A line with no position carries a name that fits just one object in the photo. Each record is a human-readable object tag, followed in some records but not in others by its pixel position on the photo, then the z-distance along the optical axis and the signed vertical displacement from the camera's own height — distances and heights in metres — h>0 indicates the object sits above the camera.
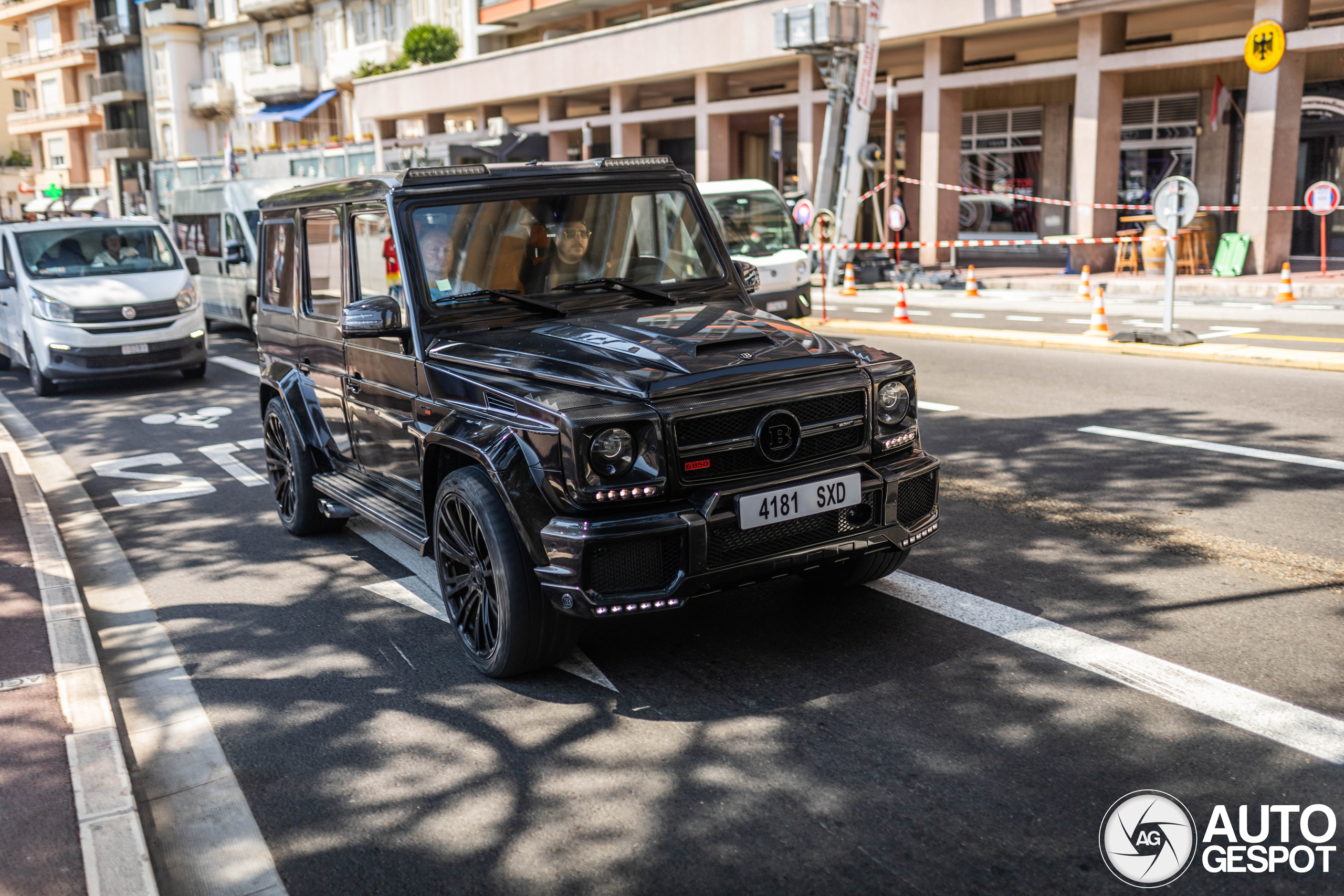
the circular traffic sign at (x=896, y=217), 22.70 +0.06
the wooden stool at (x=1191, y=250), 21.80 -0.66
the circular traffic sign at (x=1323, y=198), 18.25 +0.21
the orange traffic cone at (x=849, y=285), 21.72 -1.15
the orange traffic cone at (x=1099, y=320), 14.13 -1.23
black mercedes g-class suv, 4.12 -0.68
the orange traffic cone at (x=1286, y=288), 17.42 -1.10
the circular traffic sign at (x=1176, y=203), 12.44 +0.13
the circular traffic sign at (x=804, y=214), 23.44 +0.17
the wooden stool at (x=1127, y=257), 22.53 -0.80
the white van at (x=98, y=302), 13.23 -0.73
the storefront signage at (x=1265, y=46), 19.17 +2.68
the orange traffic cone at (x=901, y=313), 16.61 -1.29
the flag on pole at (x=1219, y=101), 24.78 +2.35
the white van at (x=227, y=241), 18.16 -0.11
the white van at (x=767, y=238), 16.17 -0.22
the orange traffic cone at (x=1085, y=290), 19.47 -1.19
